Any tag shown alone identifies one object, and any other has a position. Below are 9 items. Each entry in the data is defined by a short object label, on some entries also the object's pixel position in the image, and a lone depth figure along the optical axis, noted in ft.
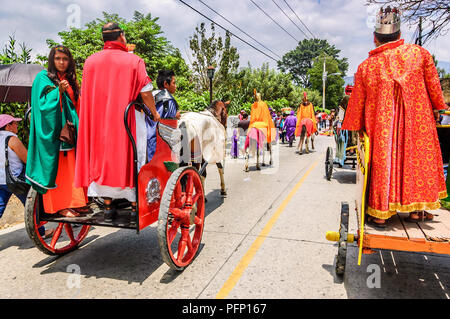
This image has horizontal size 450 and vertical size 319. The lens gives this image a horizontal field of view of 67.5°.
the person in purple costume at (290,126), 55.93
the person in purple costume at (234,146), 42.73
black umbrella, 23.21
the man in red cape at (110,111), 10.46
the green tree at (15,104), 25.80
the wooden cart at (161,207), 10.48
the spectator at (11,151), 13.75
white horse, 16.78
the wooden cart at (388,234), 9.22
